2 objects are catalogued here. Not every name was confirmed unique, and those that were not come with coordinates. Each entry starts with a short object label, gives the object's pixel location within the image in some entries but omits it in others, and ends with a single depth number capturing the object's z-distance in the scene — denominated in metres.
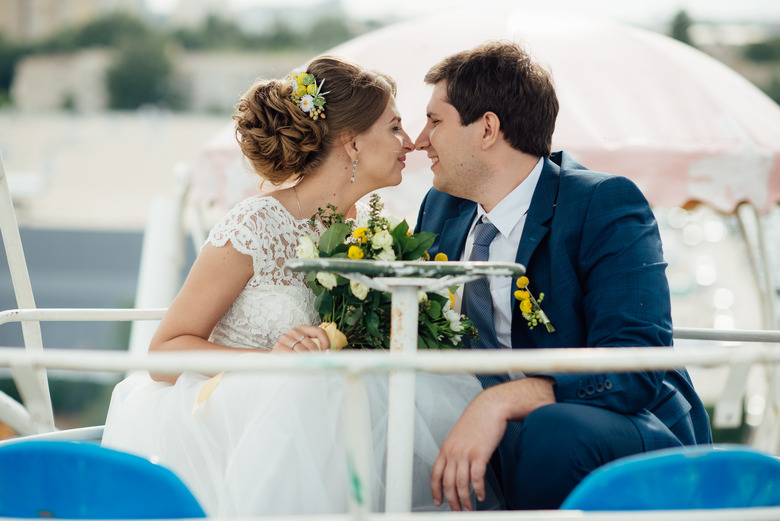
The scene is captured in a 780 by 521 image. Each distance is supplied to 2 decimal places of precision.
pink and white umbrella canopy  4.92
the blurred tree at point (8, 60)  60.62
